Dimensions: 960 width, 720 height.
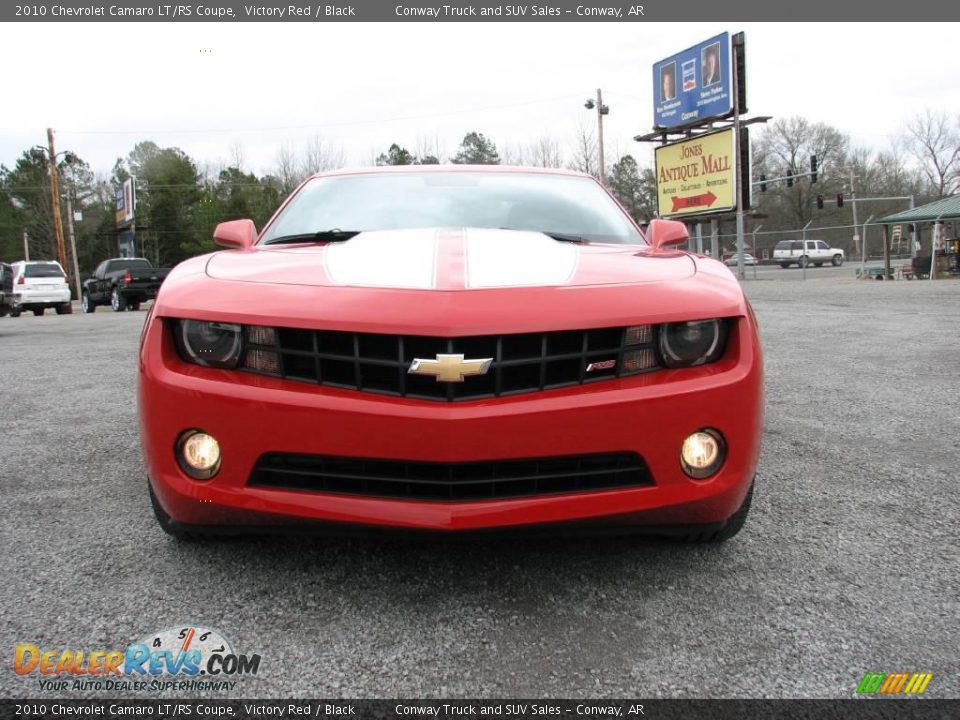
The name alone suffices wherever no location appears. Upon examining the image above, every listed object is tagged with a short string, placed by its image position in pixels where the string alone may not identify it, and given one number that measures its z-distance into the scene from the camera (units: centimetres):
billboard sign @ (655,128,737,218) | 3034
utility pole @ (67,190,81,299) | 4440
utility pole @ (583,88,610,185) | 3934
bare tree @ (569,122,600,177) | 4525
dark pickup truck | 2164
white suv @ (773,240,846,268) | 4712
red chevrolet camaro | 182
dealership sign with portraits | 2953
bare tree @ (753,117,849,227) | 6209
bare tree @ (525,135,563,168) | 4566
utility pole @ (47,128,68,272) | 4188
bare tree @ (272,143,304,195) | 4766
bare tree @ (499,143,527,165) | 4491
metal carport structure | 2325
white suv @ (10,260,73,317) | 2233
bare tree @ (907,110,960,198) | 5984
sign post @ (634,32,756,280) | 2947
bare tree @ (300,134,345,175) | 4578
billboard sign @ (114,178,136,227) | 4959
